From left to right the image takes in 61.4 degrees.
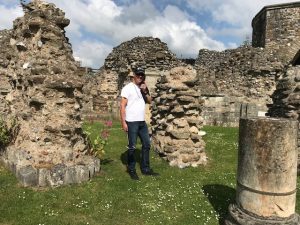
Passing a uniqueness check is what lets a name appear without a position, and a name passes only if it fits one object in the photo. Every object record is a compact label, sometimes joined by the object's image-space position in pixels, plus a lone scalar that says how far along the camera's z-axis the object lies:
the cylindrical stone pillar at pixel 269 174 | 3.25
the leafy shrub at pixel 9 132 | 5.16
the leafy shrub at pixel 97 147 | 5.37
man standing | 4.89
